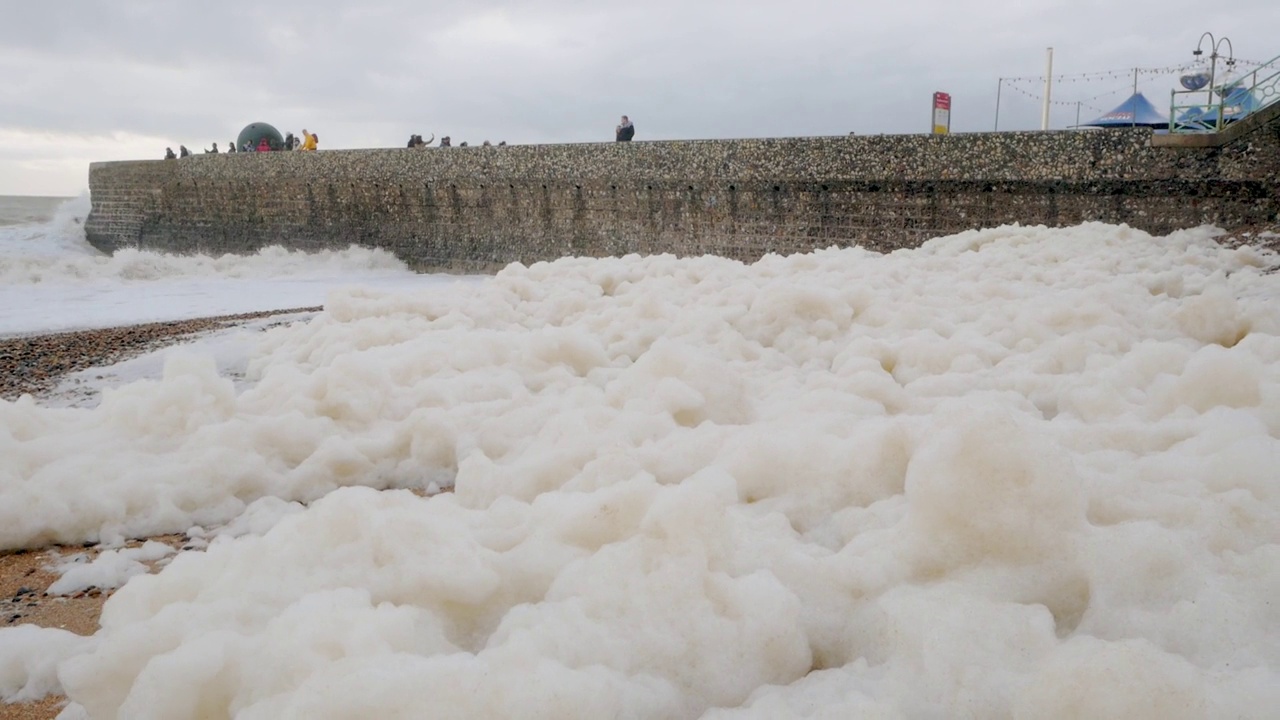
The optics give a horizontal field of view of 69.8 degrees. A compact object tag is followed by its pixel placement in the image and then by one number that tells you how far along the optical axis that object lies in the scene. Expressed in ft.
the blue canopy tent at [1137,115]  43.39
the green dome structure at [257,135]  72.54
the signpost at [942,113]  44.21
